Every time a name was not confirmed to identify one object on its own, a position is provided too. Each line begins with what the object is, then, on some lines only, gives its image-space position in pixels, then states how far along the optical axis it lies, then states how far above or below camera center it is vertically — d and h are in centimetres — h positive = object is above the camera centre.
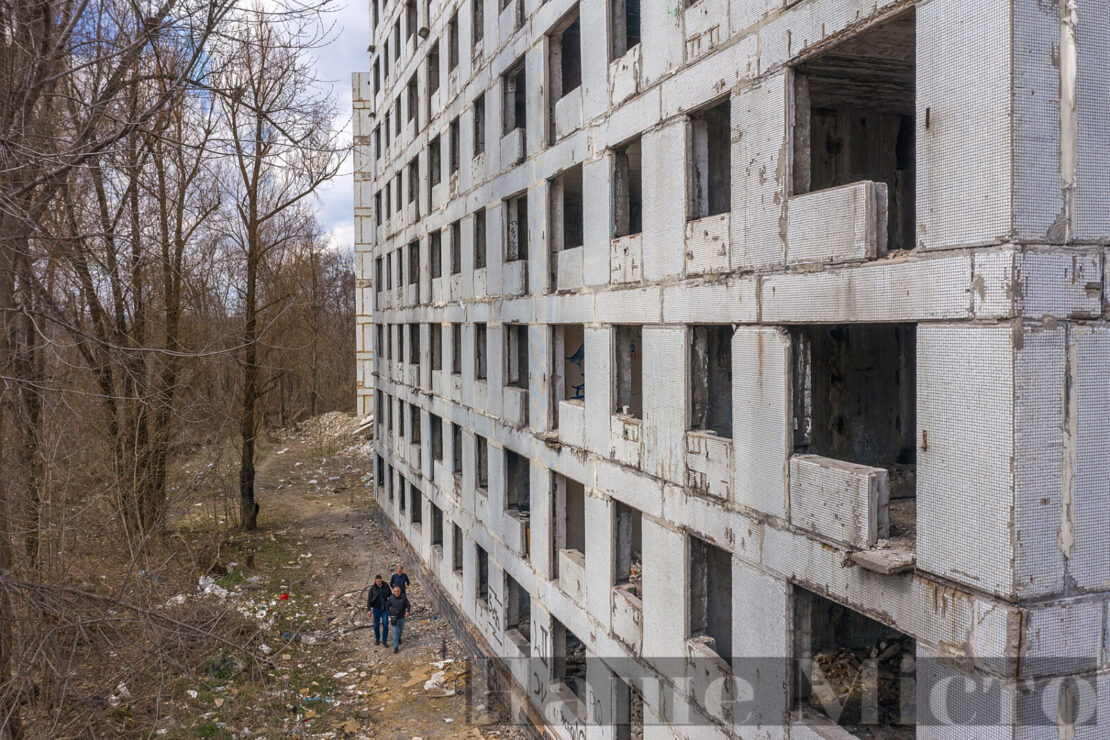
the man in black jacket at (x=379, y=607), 1338 -457
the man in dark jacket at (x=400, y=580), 1377 -422
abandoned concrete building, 402 -16
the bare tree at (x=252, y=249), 2070 +287
